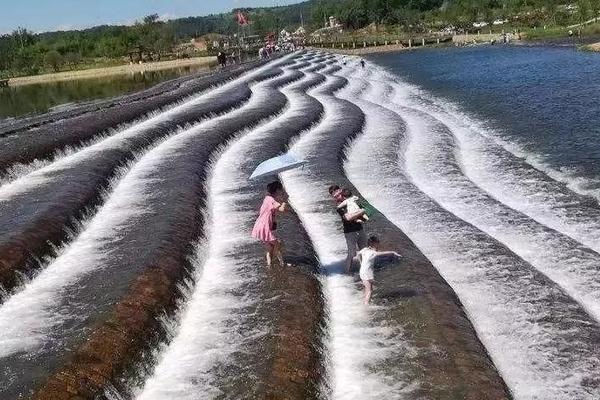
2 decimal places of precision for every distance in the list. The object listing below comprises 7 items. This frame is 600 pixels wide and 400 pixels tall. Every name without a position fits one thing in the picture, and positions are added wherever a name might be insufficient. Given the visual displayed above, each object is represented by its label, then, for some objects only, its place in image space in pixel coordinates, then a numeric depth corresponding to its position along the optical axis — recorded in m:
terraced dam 11.05
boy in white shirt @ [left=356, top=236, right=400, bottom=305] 13.20
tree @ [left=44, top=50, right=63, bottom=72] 121.12
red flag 73.57
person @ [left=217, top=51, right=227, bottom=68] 73.22
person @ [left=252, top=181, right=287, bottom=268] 13.49
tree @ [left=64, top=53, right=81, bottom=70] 128.50
